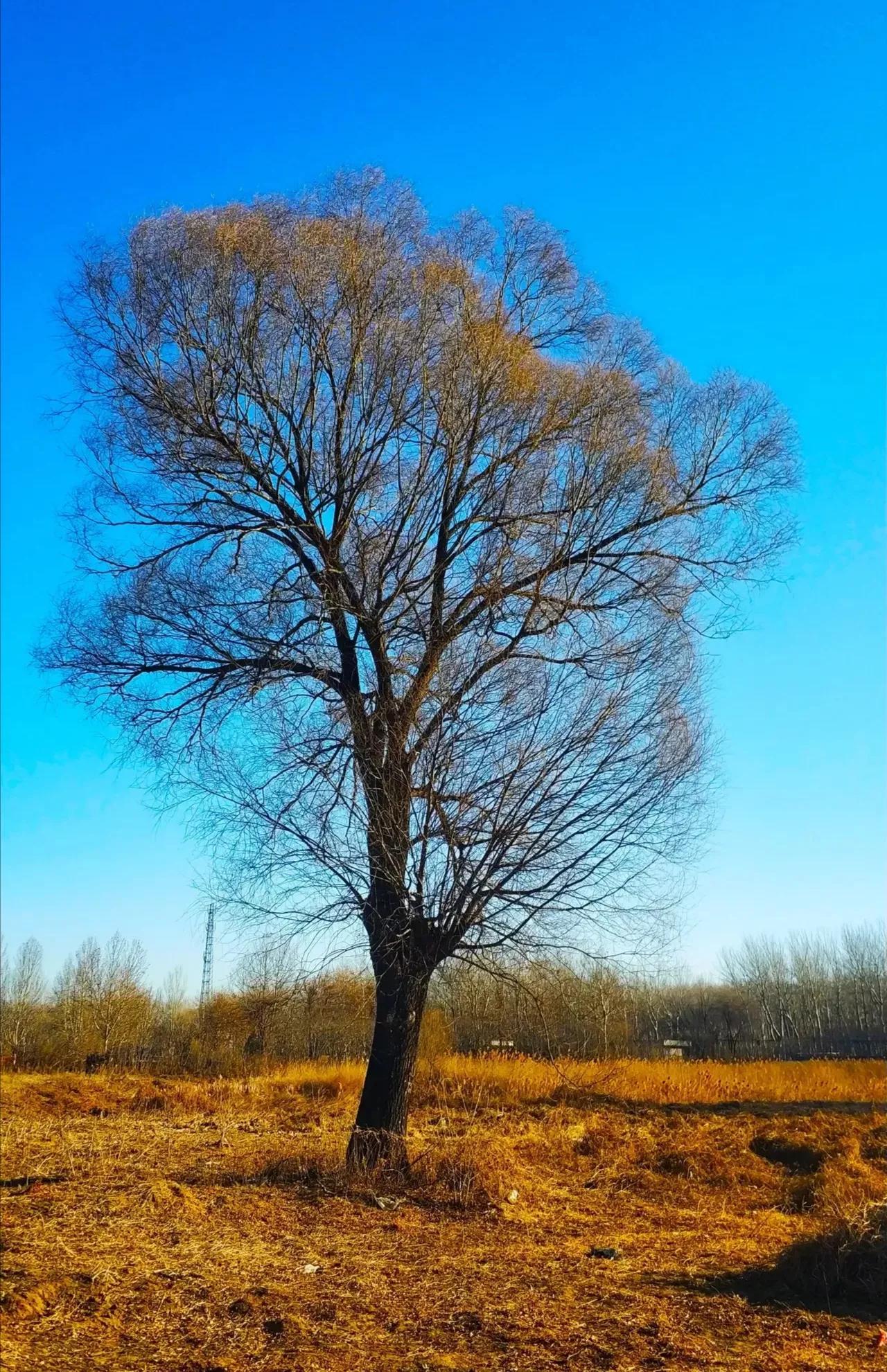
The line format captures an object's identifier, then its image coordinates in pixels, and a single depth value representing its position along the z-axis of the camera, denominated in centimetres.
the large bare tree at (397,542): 878
